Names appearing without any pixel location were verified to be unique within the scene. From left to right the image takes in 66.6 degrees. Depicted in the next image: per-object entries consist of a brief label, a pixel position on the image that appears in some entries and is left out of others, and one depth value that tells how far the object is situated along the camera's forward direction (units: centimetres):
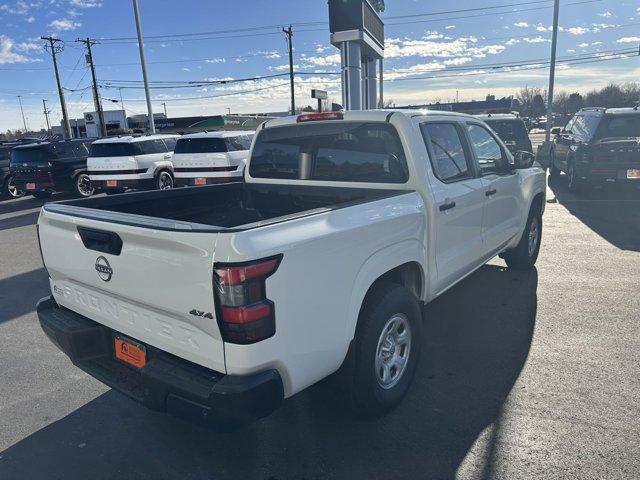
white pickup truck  216
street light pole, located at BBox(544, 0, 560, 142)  2075
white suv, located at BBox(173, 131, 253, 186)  1203
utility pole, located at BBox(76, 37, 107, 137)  4384
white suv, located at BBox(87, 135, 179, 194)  1334
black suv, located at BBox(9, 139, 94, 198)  1429
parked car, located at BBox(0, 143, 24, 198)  1583
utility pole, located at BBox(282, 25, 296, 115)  4775
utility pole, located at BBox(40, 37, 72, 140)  4581
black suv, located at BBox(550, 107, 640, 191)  989
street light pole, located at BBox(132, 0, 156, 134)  2025
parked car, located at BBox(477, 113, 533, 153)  1122
